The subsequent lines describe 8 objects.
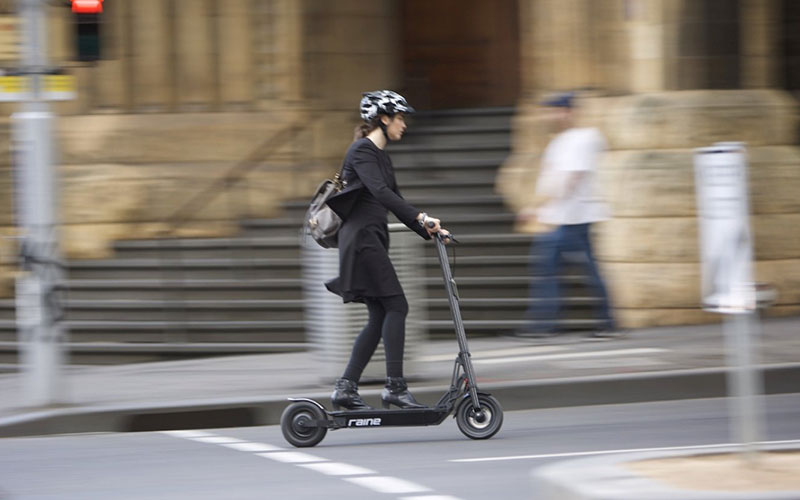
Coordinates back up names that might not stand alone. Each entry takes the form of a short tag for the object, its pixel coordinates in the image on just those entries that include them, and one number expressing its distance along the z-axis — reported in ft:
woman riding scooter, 51.83
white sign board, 37.60
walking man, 72.38
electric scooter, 50.65
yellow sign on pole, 61.77
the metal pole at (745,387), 37.09
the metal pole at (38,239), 61.72
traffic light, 62.64
